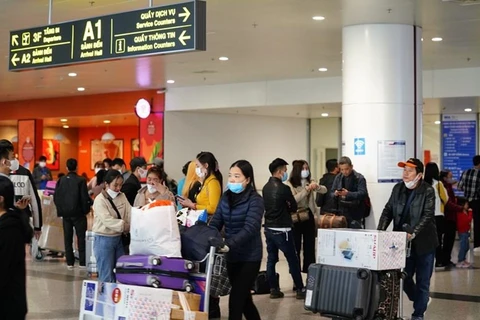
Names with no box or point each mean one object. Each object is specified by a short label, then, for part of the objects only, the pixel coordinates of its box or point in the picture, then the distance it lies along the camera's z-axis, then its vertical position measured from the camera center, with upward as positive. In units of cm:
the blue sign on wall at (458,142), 2011 +64
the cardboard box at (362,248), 673 -67
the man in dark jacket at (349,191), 1027 -30
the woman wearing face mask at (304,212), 1031 -56
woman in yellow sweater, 783 -17
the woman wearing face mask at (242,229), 652 -49
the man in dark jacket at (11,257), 472 -53
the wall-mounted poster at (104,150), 3108 +66
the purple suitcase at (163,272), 612 -79
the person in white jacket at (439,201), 1170 -49
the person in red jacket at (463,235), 1312 -107
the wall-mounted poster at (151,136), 2131 +81
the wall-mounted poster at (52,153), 3167 +54
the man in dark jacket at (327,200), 1052 -43
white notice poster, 1141 +12
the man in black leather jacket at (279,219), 946 -60
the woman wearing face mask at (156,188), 863 -22
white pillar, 1141 +107
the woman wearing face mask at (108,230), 840 -64
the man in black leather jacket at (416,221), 776 -51
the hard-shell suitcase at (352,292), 668 -104
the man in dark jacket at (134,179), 1033 -15
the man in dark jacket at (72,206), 1245 -59
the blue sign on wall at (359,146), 1152 +30
